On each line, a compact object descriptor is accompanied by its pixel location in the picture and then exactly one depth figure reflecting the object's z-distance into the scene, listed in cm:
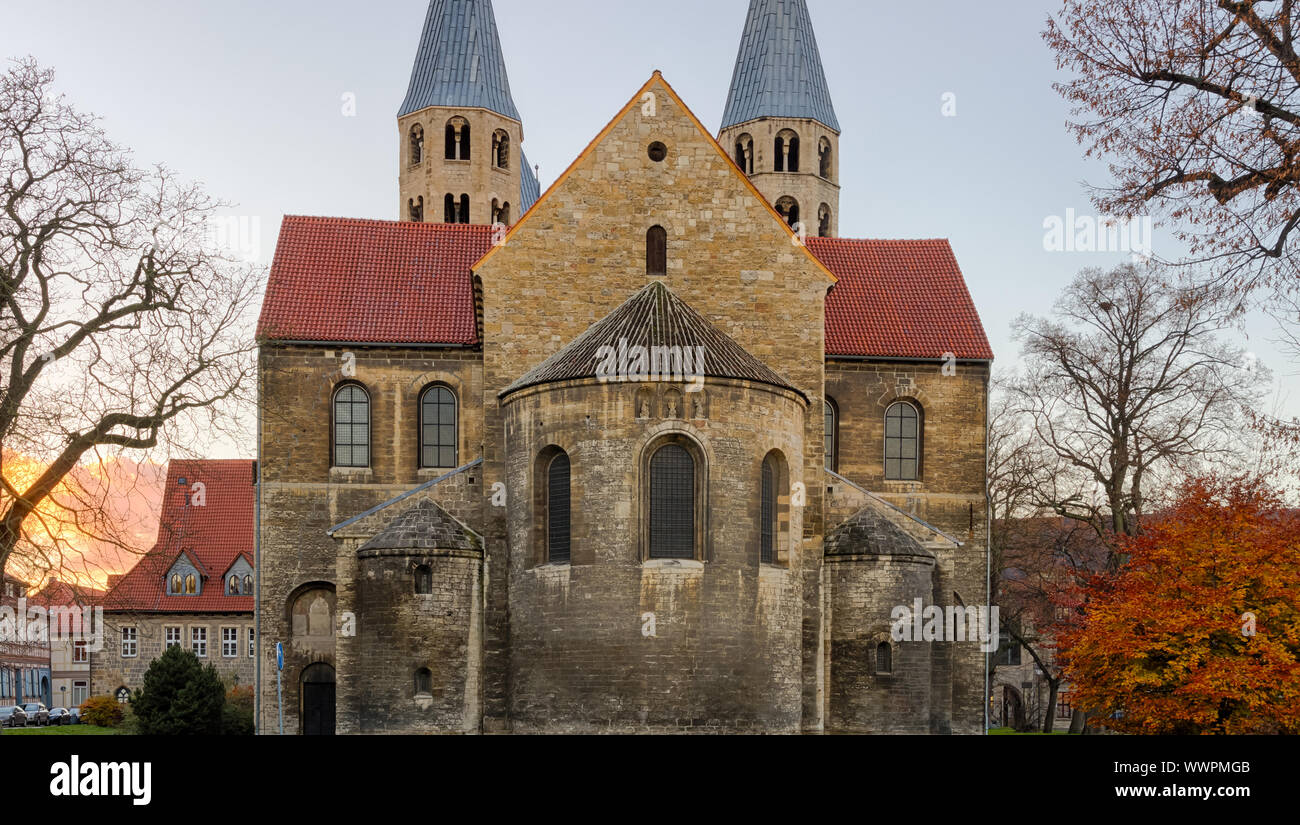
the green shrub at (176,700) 3728
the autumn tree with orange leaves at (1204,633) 2927
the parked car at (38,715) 6251
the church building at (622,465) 2984
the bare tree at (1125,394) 4356
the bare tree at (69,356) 2466
